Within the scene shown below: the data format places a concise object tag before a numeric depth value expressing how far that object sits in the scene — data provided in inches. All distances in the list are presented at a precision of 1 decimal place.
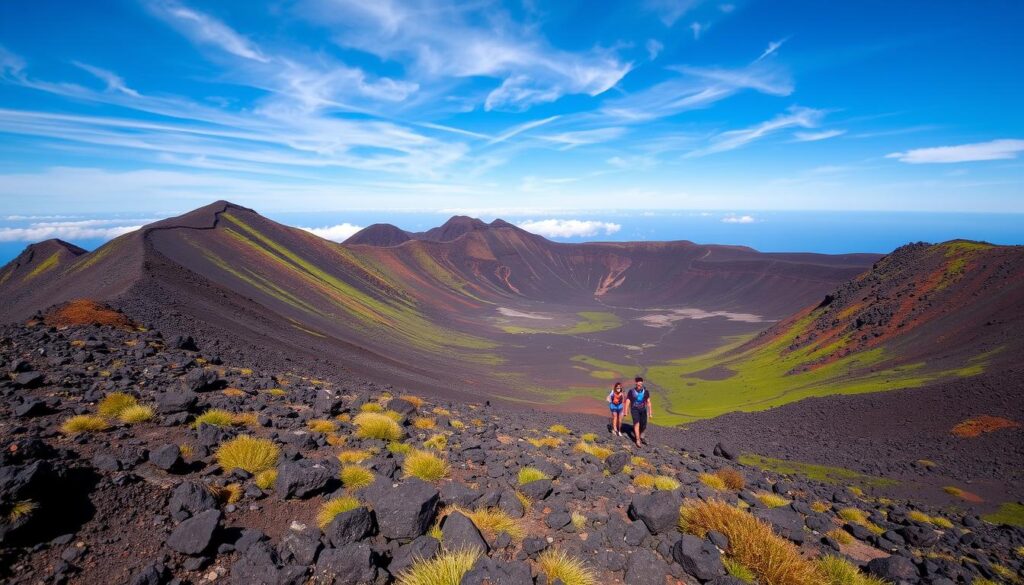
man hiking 553.6
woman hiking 593.0
